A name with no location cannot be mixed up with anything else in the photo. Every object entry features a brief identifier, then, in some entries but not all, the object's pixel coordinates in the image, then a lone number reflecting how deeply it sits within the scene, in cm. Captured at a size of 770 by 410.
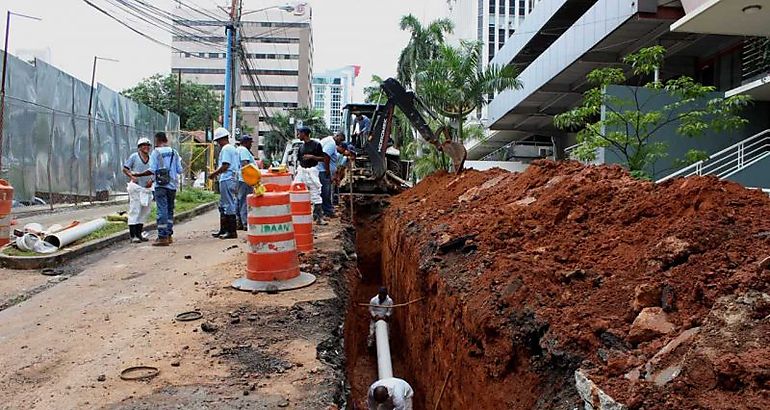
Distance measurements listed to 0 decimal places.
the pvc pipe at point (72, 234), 830
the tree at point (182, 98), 5409
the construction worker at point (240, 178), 935
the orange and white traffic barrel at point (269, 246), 590
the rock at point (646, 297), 308
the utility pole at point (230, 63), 2358
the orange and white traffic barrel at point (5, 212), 812
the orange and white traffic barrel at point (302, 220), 777
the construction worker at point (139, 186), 900
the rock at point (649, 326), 282
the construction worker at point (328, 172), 1084
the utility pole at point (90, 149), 1557
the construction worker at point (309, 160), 1002
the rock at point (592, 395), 241
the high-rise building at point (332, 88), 13688
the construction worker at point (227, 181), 916
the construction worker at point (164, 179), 882
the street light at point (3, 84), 1179
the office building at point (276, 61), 10031
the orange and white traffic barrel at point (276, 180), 694
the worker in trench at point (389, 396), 424
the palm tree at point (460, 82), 1945
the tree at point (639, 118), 1092
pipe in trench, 591
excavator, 1153
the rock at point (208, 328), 453
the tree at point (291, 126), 6500
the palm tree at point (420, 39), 3293
